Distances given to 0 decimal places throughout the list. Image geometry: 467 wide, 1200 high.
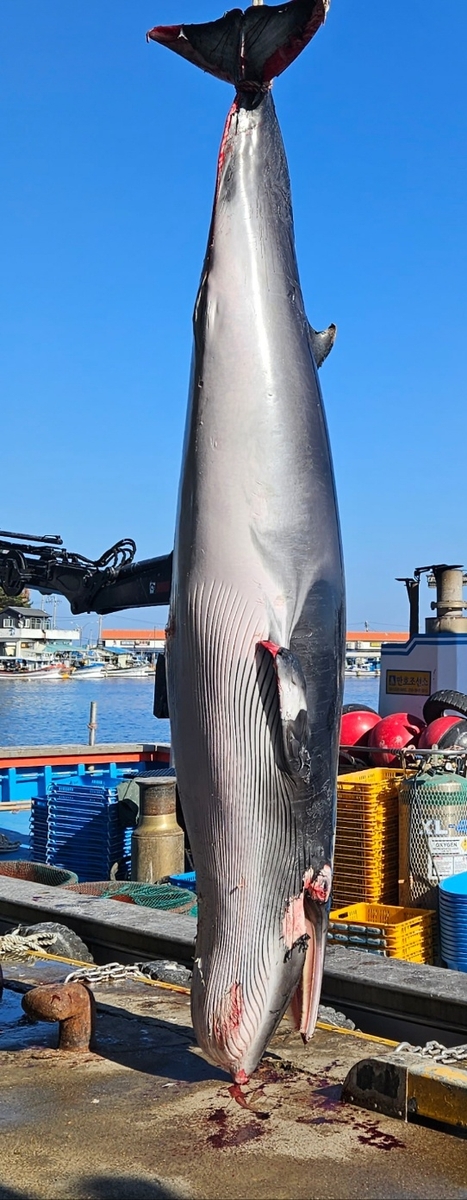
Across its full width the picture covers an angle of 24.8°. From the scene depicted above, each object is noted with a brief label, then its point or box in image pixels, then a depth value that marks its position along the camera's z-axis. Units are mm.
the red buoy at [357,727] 11312
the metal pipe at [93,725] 19719
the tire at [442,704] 12273
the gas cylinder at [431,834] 7988
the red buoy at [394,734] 10430
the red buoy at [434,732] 10478
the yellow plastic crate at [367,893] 8359
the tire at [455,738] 10023
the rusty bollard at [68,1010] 4406
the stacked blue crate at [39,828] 12633
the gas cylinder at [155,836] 10773
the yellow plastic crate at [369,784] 8352
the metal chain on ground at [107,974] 5465
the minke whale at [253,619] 3234
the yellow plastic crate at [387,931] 6938
